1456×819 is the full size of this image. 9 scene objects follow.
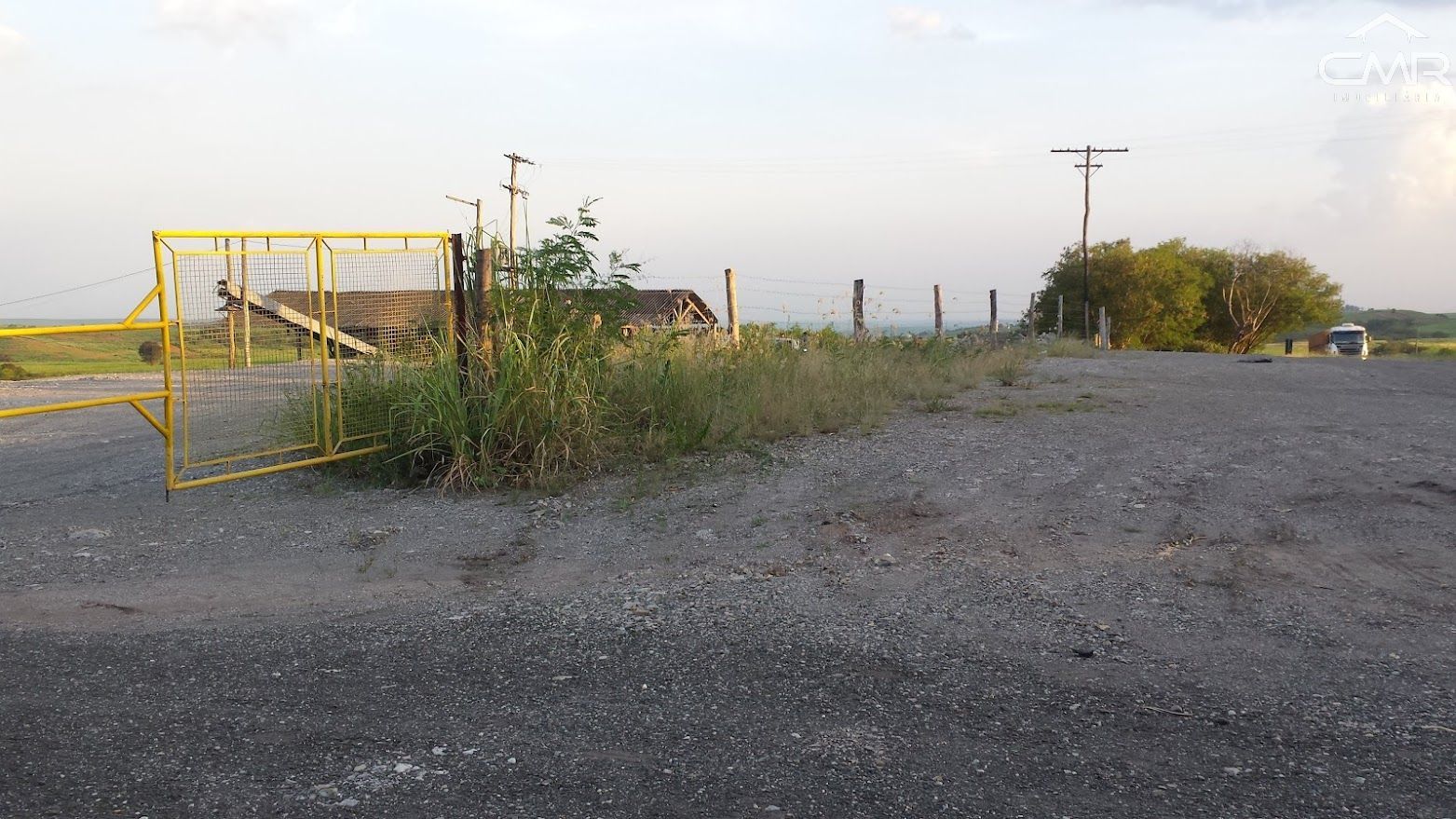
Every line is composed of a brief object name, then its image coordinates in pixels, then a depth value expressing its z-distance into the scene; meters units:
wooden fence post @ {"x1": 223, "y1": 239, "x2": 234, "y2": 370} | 7.27
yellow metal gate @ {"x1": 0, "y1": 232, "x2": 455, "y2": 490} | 7.18
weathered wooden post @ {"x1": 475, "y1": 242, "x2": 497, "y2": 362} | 8.42
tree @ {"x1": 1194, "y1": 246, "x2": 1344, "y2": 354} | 45.00
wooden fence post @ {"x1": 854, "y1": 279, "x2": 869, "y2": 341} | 16.88
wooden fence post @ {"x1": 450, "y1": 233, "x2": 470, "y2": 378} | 8.37
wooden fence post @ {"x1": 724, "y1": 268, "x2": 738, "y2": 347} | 15.23
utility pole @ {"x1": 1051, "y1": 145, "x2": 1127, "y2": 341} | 41.91
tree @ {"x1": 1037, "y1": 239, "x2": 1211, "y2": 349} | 43.00
